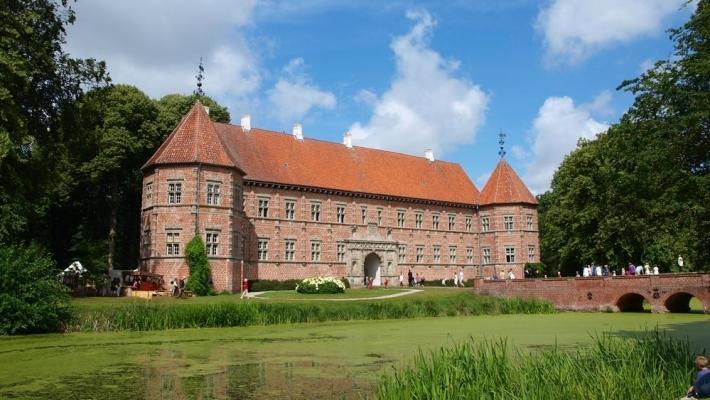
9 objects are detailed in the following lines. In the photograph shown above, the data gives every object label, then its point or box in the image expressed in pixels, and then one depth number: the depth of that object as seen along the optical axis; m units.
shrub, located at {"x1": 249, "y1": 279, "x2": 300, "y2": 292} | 33.14
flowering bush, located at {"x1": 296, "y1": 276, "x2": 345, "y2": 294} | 29.47
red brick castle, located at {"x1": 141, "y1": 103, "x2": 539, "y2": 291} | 30.97
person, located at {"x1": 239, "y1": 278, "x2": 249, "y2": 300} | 27.19
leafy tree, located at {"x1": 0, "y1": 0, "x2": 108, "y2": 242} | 18.06
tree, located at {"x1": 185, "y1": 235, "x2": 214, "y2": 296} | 29.08
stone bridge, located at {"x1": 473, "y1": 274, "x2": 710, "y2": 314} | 27.31
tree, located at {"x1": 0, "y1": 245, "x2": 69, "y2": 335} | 17.58
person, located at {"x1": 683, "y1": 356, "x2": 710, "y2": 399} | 7.50
